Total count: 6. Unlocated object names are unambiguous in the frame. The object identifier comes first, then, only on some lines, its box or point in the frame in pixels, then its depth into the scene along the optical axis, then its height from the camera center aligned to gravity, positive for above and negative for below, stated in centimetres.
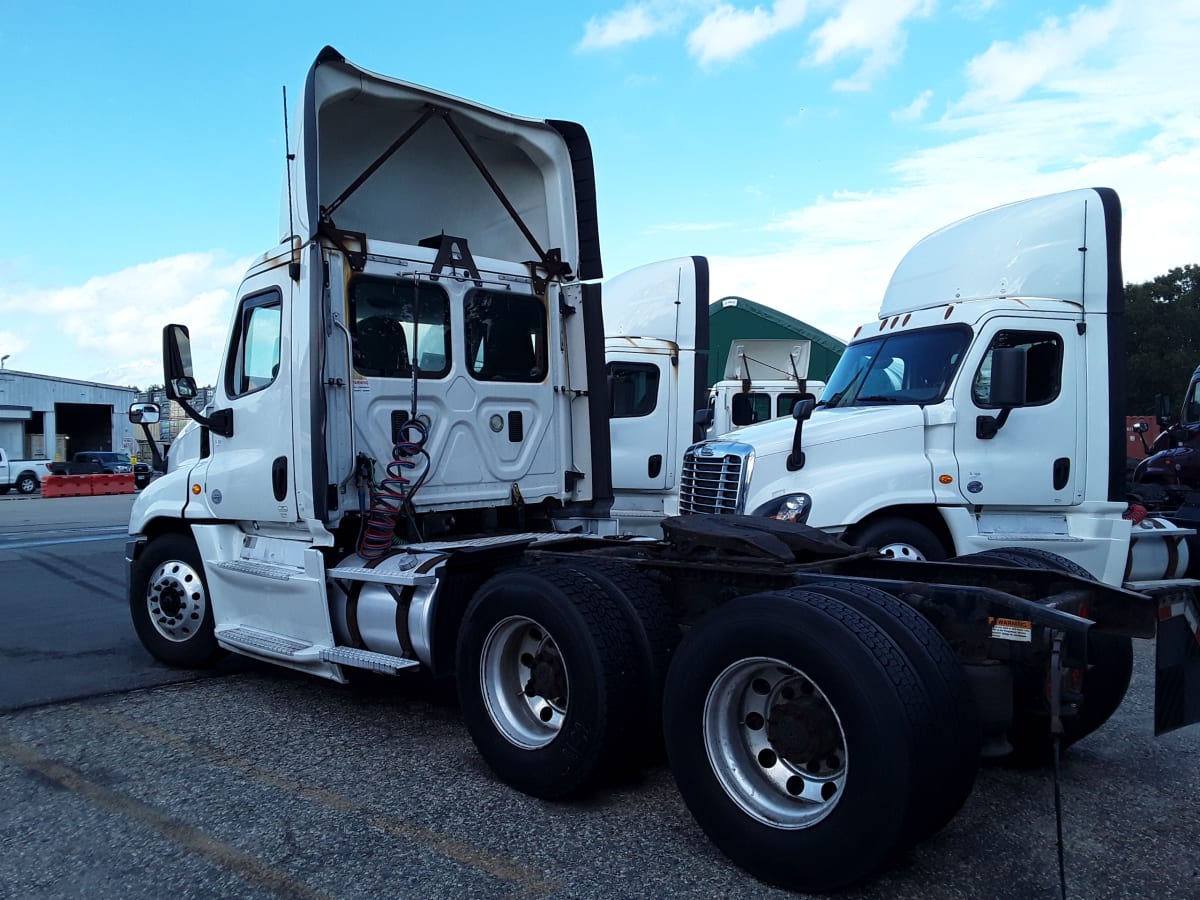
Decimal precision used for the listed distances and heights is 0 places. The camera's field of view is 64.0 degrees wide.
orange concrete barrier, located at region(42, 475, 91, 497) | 3186 -122
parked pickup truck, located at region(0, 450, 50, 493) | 3506 -88
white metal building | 5031 +194
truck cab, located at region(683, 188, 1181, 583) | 710 -1
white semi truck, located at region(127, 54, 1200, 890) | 327 -60
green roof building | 2820 +334
